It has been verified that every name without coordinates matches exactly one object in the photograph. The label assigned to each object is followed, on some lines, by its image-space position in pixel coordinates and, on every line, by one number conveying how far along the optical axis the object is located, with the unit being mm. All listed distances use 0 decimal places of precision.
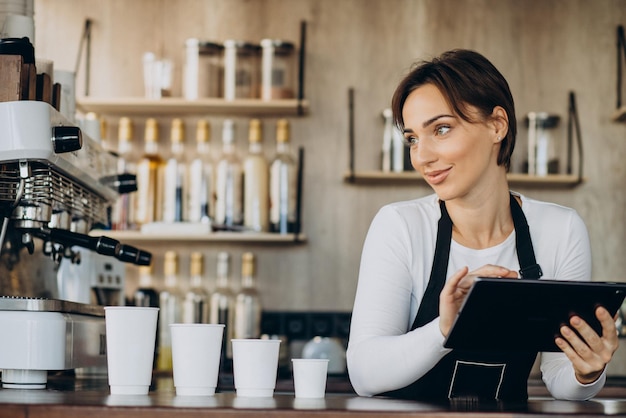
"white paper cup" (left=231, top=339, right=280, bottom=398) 1325
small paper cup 1344
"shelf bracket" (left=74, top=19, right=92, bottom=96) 3762
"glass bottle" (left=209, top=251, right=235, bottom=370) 3504
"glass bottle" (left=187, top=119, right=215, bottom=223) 3627
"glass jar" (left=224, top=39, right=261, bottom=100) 3682
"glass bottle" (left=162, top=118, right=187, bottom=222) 3627
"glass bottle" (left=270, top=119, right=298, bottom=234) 3623
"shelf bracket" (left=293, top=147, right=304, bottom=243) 3602
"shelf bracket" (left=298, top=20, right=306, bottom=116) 3678
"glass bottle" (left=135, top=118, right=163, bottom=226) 3639
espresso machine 1535
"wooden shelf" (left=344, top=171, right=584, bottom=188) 3619
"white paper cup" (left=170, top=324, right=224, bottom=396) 1322
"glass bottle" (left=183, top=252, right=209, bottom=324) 3582
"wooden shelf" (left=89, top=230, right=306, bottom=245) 3545
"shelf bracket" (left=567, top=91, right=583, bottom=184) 3646
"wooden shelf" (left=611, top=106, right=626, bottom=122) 3641
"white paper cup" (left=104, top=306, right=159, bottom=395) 1330
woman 1574
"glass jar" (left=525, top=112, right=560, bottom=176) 3688
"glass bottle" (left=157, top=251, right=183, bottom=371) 3431
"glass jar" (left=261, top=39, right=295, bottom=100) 3676
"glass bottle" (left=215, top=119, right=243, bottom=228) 3625
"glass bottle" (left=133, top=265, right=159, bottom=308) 3543
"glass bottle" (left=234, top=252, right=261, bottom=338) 3566
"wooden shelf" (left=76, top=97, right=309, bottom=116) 3621
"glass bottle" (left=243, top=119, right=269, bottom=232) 3609
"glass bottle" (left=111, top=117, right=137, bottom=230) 3617
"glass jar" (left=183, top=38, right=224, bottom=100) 3672
